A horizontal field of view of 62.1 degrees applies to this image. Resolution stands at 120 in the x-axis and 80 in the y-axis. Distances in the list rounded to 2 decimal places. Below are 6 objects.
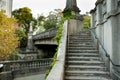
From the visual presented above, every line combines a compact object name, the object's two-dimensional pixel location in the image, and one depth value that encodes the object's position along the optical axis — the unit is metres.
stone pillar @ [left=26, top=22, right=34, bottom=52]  17.40
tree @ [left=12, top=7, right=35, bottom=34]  26.93
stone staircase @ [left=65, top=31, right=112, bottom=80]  3.85
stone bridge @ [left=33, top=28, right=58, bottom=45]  10.24
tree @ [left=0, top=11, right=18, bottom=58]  9.66
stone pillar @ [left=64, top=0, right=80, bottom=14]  8.27
